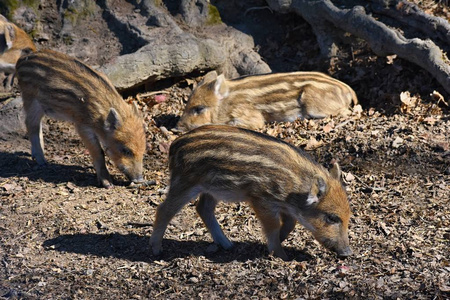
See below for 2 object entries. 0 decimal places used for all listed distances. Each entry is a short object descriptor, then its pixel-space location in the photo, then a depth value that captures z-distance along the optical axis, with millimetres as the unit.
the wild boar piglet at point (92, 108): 13844
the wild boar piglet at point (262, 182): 10187
